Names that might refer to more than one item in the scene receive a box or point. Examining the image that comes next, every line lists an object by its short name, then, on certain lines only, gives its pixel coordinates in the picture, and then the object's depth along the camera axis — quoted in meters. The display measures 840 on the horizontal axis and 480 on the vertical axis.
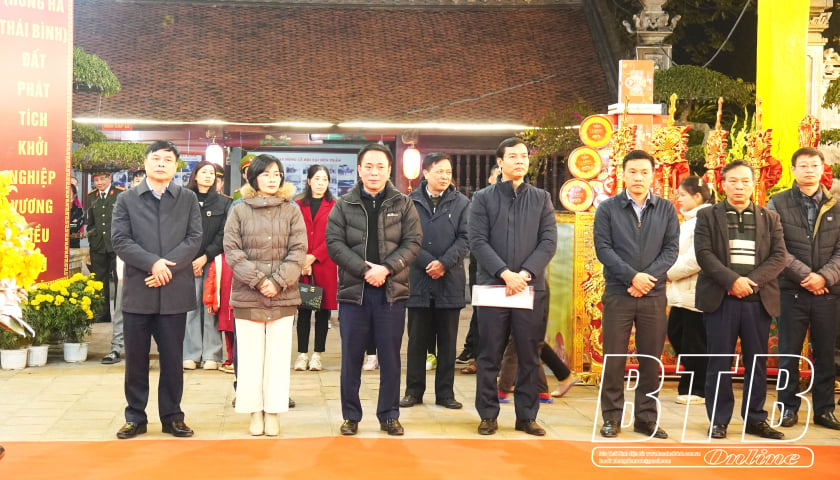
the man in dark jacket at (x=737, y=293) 5.27
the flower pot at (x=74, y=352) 7.37
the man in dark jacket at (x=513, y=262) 5.26
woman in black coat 6.12
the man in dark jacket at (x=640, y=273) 5.26
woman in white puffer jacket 6.20
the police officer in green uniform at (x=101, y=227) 8.43
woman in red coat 6.97
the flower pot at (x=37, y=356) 7.21
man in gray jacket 5.07
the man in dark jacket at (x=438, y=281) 6.02
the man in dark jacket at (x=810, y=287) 5.60
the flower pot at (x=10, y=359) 7.07
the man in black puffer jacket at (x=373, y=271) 5.18
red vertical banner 7.11
